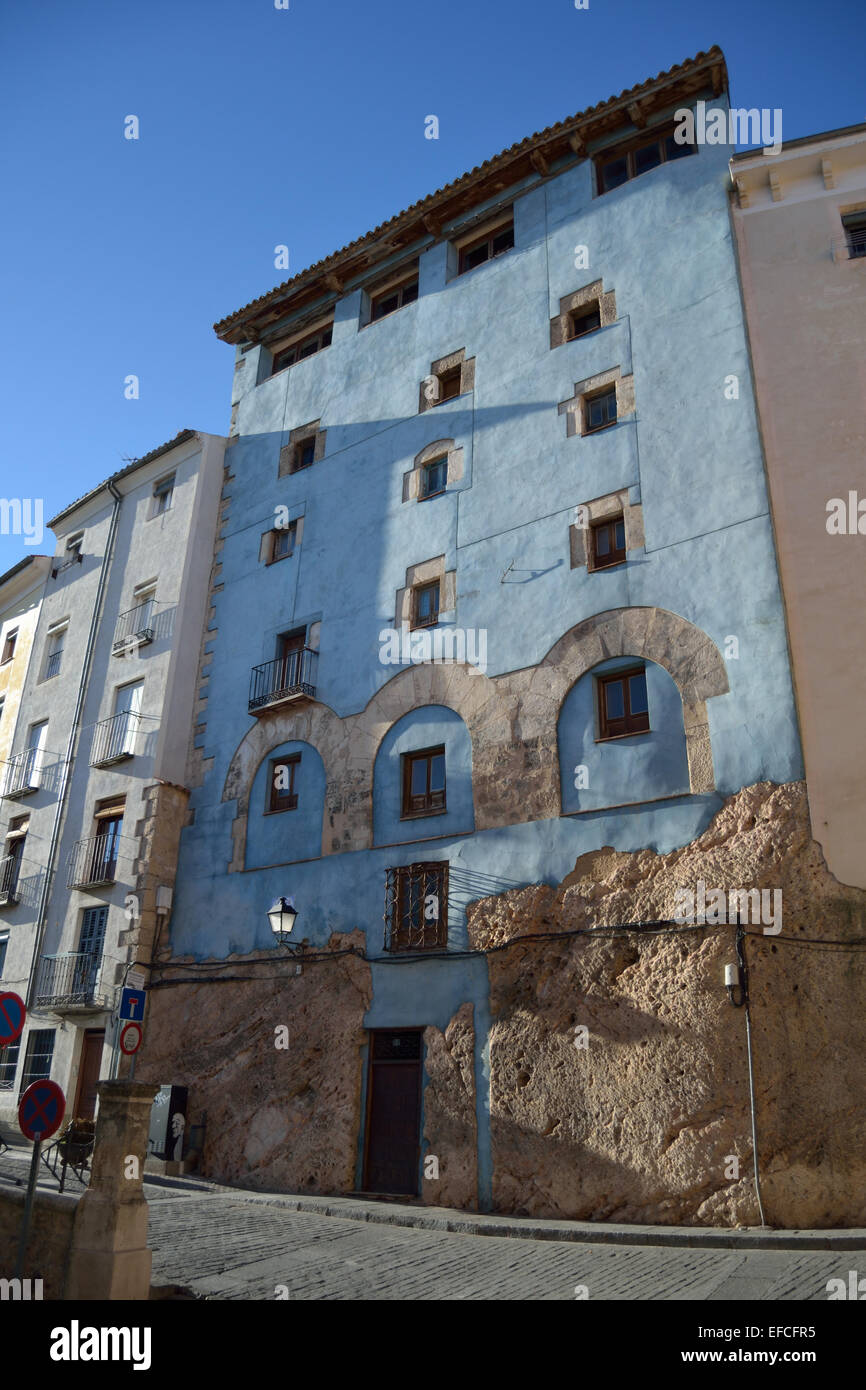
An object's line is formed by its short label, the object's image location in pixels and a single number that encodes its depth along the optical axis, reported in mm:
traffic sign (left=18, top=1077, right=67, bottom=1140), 7703
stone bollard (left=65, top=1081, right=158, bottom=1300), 7520
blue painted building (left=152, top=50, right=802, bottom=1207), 13531
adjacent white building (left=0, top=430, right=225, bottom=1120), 18500
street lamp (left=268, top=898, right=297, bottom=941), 15266
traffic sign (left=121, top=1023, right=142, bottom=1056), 11750
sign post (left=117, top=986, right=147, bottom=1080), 14328
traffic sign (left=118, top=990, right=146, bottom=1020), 14336
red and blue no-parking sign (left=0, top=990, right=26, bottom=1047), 8539
